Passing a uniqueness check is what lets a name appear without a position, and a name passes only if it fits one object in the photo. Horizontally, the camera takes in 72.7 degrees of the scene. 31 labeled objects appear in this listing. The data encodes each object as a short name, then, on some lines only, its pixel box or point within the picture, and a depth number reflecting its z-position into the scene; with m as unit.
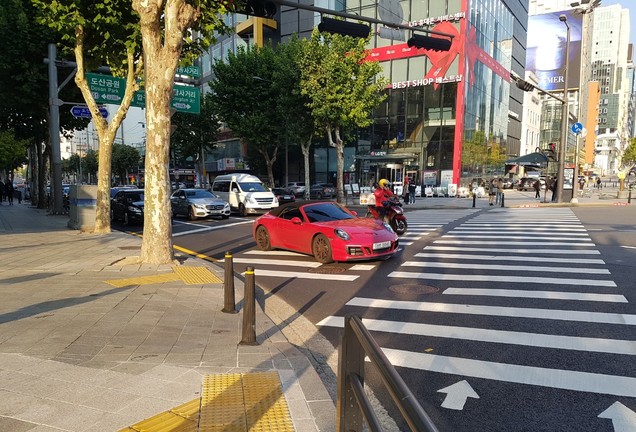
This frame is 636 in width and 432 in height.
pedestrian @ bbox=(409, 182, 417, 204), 31.17
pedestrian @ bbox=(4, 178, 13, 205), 36.99
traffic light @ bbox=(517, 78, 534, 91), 20.49
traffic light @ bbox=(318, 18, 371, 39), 10.70
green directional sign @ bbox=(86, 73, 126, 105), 17.53
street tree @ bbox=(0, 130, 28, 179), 34.14
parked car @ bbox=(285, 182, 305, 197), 40.59
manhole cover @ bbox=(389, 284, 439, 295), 7.40
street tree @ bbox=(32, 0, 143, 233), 13.61
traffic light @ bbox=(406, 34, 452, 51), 12.47
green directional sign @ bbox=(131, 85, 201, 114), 21.16
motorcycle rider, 14.03
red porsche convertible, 9.55
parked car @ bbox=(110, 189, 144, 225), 19.91
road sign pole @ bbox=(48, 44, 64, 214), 18.34
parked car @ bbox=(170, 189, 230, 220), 21.11
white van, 23.53
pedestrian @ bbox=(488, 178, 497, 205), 28.78
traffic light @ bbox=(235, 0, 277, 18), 10.38
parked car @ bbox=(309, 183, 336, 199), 38.53
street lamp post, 26.45
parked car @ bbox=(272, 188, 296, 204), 31.30
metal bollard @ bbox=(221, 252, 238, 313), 6.07
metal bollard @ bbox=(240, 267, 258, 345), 4.93
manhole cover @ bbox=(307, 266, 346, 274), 9.16
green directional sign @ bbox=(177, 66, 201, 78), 19.84
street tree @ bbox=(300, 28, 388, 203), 29.02
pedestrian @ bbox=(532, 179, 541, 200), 35.29
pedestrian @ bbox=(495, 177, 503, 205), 26.94
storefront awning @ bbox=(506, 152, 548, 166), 31.48
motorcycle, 14.16
